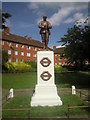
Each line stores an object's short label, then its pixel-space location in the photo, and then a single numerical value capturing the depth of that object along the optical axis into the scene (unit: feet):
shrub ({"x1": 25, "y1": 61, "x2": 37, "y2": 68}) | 94.98
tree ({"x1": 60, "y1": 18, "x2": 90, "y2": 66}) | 38.37
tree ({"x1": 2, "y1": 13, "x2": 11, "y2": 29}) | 53.45
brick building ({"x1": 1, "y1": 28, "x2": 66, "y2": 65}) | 100.03
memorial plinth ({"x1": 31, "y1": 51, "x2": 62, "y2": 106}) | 20.97
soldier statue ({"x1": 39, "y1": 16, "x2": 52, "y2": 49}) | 23.24
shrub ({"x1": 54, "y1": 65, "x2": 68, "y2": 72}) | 91.31
